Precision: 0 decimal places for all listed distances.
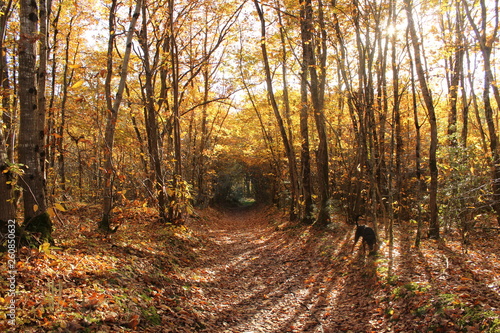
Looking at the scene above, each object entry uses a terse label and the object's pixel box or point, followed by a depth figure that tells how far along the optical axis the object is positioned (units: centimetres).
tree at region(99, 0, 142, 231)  593
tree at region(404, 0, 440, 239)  712
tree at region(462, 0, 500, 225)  702
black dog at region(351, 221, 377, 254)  675
